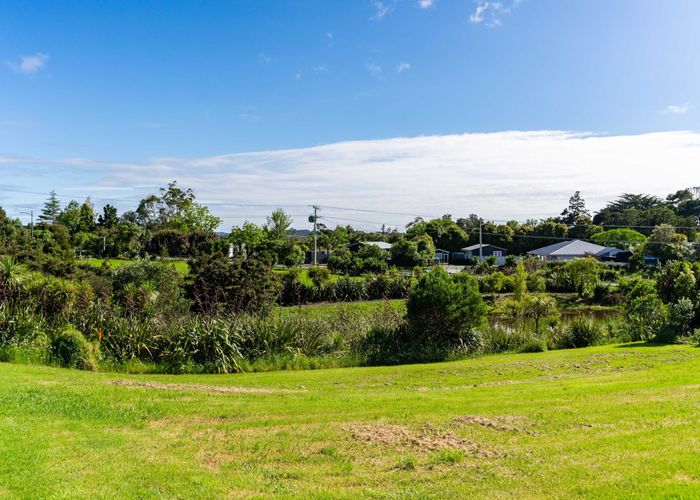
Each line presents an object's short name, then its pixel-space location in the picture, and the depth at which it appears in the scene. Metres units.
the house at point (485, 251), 80.75
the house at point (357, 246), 74.53
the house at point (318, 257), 70.61
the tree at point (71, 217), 71.81
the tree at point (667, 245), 54.94
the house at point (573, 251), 71.12
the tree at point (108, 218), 75.88
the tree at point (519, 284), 36.94
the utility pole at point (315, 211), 72.12
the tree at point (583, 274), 41.75
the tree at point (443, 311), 16.48
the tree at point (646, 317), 18.56
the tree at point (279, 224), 71.00
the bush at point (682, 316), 16.67
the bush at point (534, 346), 16.73
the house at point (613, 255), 69.06
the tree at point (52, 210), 91.19
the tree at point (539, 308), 24.49
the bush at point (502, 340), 17.00
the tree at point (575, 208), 113.39
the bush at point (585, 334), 18.03
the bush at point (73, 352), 12.90
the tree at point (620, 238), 75.06
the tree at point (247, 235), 63.21
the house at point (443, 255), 82.19
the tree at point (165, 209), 84.12
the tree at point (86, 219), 71.56
